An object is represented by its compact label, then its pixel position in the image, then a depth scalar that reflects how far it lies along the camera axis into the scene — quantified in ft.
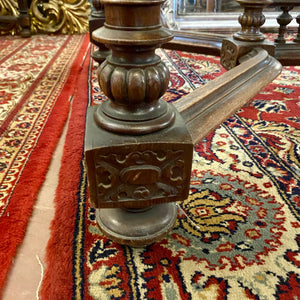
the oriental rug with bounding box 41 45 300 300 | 1.57
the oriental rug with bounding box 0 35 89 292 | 2.07
